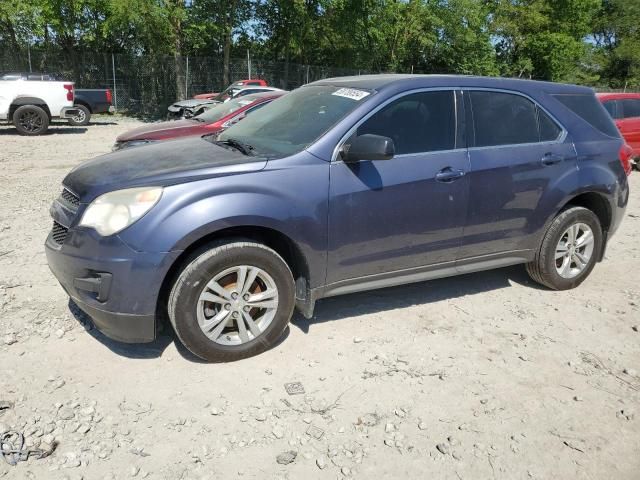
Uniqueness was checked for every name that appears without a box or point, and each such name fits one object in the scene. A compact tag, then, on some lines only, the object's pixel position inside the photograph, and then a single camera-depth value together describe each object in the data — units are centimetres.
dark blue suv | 327
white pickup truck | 1473
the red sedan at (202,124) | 828
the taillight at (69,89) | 1537
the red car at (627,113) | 1119
